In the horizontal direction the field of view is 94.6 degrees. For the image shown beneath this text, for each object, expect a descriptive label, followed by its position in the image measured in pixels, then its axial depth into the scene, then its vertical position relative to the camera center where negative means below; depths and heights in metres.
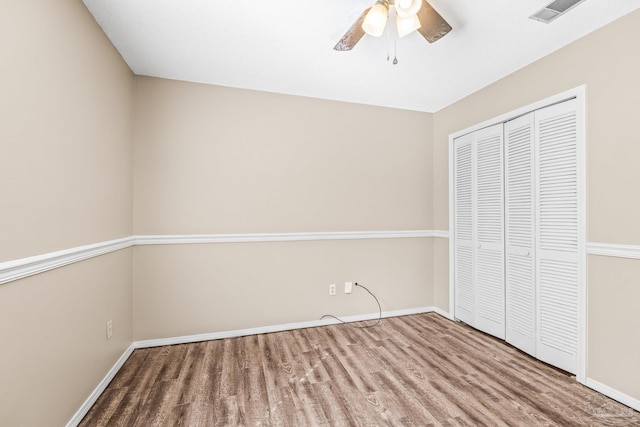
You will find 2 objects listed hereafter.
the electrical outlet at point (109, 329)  2.10 -0.83
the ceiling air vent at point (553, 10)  1.75 +1.25
